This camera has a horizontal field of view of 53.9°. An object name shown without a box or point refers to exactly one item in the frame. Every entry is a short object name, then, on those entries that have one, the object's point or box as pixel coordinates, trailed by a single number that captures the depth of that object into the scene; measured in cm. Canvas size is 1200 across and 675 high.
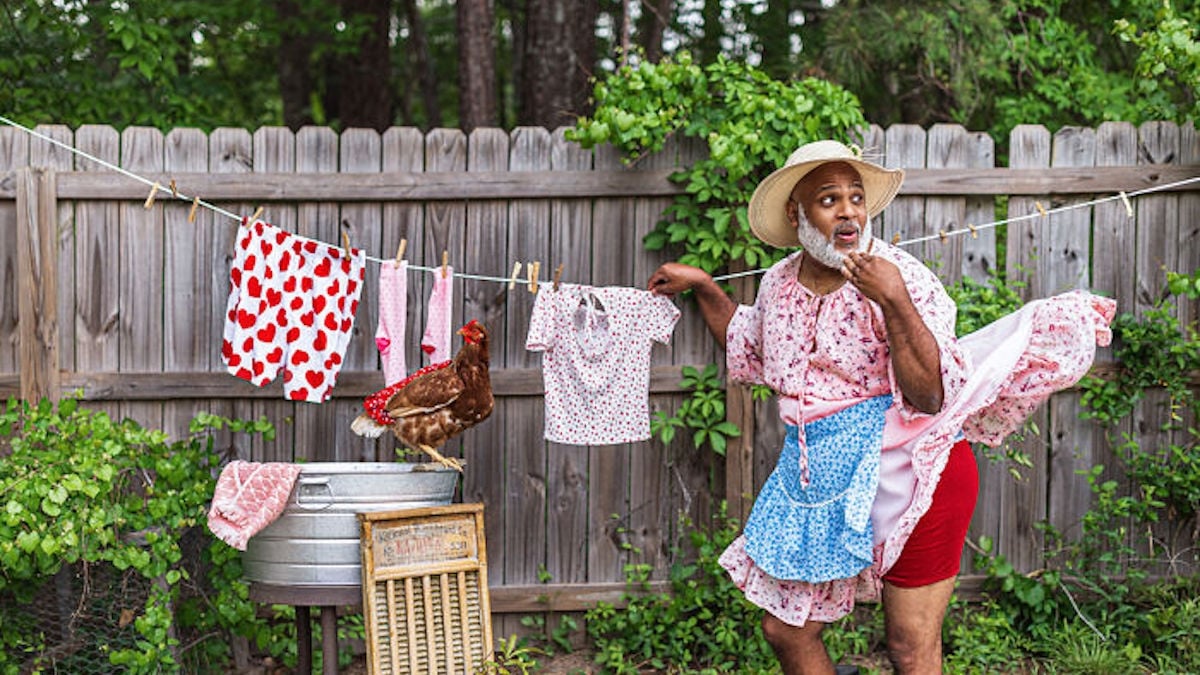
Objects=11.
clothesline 401
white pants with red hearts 406
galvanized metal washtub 359
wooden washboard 362
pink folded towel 353
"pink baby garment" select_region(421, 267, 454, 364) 410
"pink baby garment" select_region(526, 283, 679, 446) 412
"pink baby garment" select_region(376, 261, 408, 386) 411
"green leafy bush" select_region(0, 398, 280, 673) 356
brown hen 371
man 288
